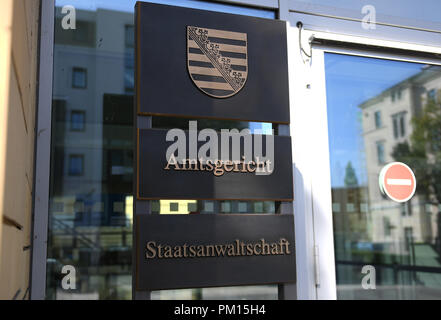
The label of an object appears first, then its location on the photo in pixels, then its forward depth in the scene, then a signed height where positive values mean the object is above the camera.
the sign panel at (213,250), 2.00 -0.17
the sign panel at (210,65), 2.13 +0.75
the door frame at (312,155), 2.44 +0.33
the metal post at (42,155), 1.99 +0.29
